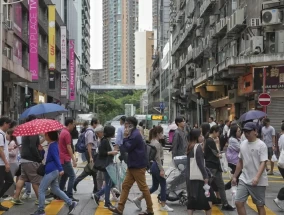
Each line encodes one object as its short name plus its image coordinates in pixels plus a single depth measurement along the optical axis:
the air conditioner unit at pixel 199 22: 46.27
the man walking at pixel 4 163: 9.86
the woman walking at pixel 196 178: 8.37
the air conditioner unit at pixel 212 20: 40.41
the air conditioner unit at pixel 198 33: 47.35
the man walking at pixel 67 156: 11.07
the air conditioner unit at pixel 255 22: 28.39
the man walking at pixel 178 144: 11.97
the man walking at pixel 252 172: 7.65
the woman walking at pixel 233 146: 10.95
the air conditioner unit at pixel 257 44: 28.38
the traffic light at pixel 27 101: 26.46
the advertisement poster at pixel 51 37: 48.91
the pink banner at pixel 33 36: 39.72
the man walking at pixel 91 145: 12.02
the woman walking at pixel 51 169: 9.39
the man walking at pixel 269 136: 17.09
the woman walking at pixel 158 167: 10.37
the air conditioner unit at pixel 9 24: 33.98
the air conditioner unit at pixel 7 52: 33.27
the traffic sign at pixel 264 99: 21.78
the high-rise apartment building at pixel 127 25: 195.38
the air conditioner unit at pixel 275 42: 27.83
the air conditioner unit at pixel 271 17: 27.06
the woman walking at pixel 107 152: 10.42
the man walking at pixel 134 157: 9.26
